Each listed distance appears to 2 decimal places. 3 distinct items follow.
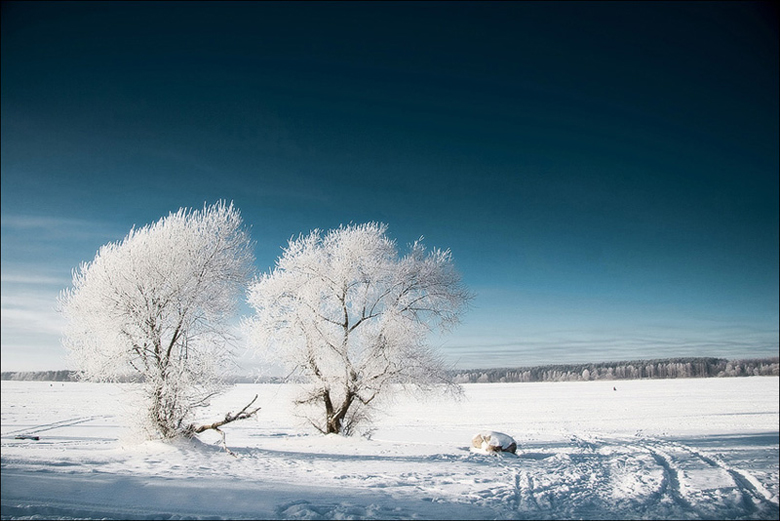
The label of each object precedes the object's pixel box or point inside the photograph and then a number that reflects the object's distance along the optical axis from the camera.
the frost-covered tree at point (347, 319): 15.40
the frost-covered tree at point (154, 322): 11.66
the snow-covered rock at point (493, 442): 12.93
